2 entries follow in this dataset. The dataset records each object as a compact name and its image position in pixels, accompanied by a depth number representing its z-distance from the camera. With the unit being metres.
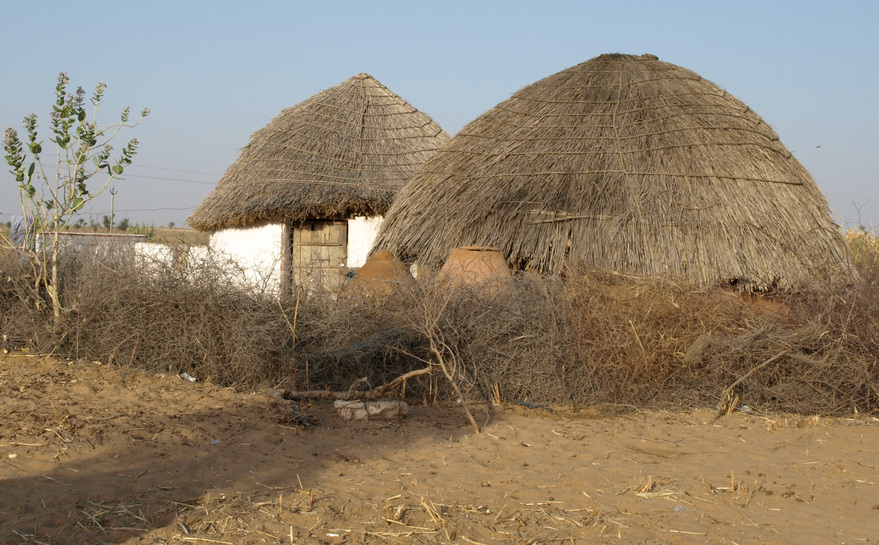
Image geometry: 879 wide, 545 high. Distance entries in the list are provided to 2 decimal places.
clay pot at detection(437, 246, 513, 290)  6.50
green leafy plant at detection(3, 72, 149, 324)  6.13
